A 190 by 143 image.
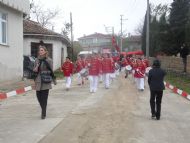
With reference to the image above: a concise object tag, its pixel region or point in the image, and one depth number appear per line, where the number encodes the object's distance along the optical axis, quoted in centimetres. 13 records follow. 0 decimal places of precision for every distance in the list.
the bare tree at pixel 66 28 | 3566
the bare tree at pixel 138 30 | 4861
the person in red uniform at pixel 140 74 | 941
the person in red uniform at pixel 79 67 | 1119
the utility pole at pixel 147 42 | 2035
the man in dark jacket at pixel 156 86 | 547
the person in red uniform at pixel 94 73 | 893
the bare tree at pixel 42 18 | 3113
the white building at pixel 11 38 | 1097
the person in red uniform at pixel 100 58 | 964
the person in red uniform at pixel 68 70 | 941
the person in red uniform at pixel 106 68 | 982
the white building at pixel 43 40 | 1692
